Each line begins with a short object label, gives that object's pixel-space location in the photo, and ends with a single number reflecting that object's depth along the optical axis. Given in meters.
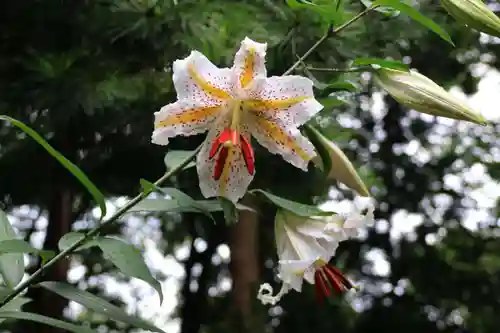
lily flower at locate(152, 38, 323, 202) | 1.49
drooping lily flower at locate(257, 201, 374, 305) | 1.58
